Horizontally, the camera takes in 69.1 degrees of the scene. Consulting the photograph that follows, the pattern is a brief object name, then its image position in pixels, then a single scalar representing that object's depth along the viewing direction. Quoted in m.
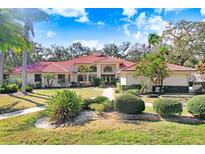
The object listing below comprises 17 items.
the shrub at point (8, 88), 10.53
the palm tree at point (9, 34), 7.04
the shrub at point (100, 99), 6.29
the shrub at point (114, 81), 12.60
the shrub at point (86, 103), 6.11
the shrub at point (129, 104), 5.68
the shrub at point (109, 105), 5.94
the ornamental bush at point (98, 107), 5.69
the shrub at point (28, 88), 10.47
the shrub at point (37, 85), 11.16
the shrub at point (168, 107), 5.61
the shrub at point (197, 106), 5.66
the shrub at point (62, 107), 5.34
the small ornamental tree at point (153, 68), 10.25
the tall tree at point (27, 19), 8.31
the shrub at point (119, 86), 10.53
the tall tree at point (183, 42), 15.29
